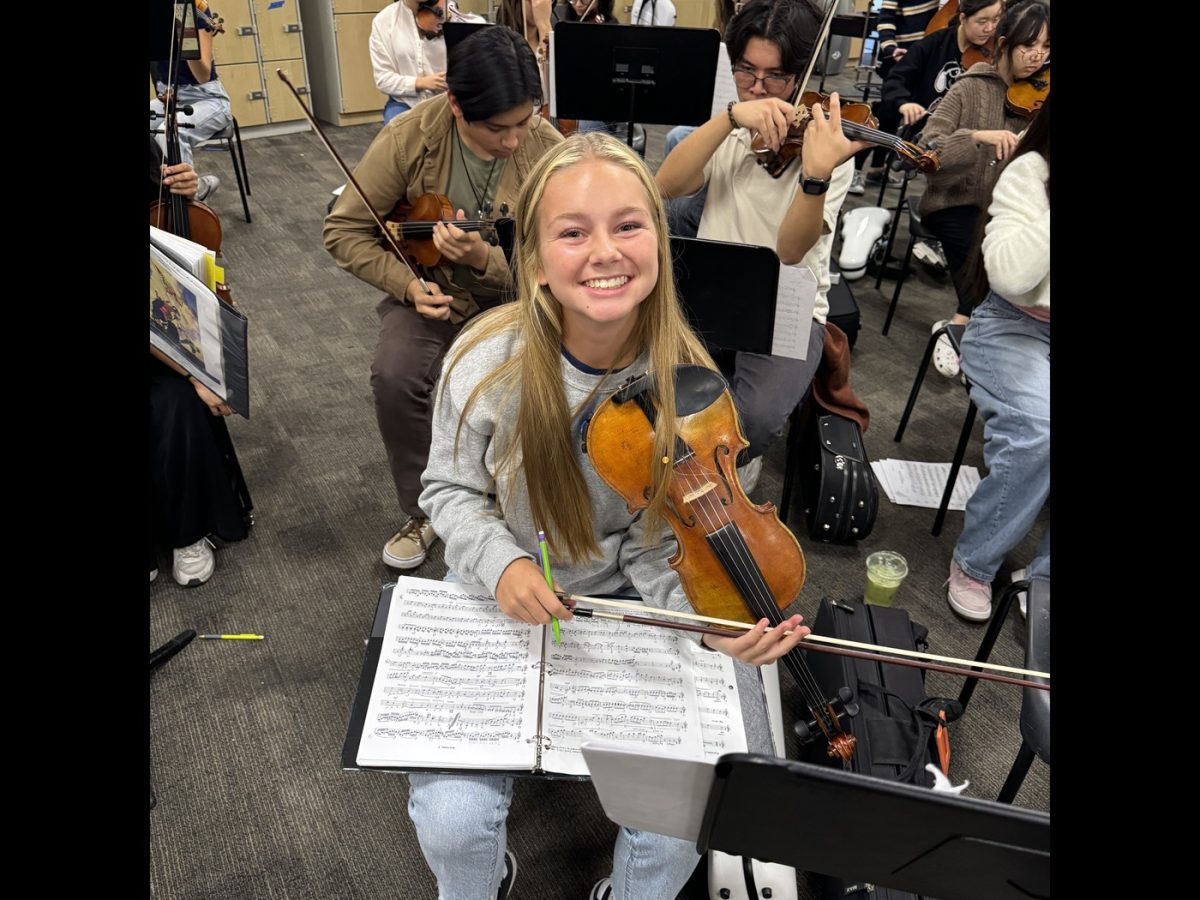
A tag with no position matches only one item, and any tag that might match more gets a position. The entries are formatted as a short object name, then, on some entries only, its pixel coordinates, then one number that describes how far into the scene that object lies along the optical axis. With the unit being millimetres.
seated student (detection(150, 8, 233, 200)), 3842
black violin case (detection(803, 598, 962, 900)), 1515
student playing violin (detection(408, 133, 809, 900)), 1252
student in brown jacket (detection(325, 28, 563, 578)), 2129
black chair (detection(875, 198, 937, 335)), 3254
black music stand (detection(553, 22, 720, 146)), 2275
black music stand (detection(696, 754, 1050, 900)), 728
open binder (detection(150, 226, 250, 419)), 1780
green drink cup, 2154
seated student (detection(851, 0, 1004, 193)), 3635
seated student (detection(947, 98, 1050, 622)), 1991
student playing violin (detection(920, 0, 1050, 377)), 2854
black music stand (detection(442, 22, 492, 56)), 2377
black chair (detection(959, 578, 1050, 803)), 1255
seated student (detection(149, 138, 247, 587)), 2094
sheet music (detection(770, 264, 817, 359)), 1891
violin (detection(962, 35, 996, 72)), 3707
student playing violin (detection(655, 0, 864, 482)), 2043
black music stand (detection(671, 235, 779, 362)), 1788
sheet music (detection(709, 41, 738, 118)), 2312
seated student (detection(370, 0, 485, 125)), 3863
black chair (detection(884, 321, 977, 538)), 2326
